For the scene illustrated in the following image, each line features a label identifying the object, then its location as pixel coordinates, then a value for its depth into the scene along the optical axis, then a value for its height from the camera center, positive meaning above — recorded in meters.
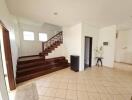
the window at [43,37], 6.86 +0.83
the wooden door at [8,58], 2.43 -0.36
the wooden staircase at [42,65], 3.47 -1.02
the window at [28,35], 5.99 +0.88
